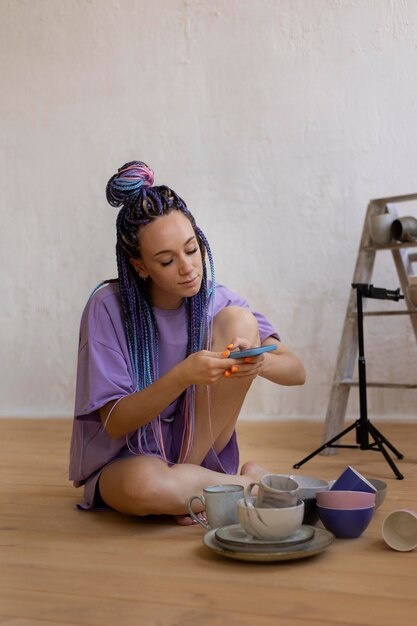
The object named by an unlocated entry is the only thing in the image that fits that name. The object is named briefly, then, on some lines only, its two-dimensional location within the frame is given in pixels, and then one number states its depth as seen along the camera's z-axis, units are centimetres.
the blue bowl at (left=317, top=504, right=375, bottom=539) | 164
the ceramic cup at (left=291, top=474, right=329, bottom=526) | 172
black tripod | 266
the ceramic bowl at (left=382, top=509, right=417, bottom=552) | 158
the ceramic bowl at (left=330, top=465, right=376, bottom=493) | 175
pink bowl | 166
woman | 179
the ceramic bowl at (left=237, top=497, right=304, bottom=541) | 146
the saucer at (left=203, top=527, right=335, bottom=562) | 145
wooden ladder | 315
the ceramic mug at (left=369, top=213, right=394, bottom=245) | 309
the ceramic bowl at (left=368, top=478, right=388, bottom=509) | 182
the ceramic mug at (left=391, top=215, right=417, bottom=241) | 300
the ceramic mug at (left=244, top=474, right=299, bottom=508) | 151
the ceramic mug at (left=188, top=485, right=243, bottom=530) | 166
